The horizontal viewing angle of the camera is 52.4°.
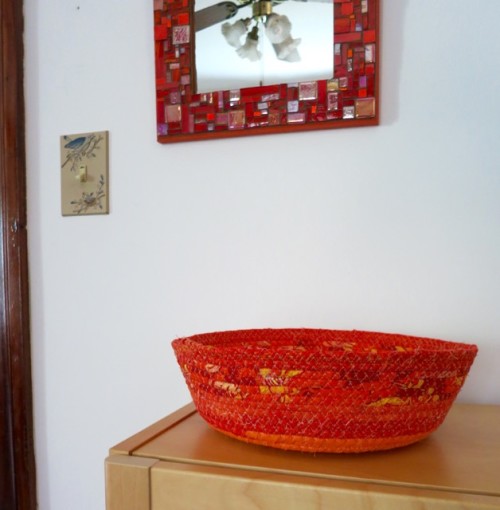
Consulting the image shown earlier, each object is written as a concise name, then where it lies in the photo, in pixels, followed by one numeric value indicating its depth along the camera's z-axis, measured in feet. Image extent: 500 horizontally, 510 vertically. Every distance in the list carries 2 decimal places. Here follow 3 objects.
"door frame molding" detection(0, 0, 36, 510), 3.43
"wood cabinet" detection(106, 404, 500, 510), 1.59
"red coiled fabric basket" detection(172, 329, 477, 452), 1.74
